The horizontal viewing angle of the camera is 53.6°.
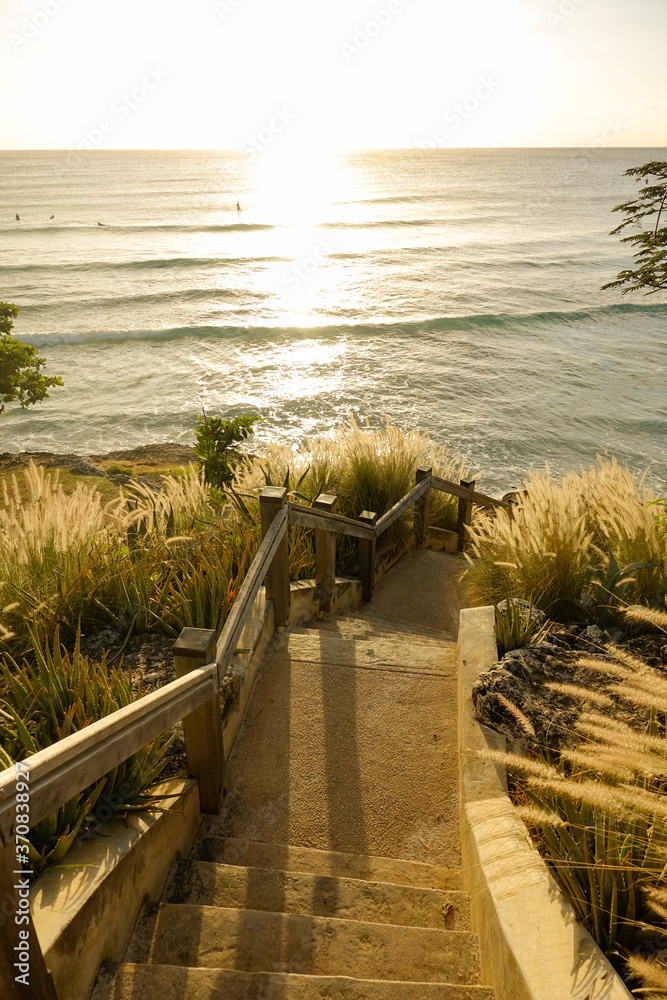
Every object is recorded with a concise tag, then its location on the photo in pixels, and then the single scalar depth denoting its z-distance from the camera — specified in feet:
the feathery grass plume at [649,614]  7.78
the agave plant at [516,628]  13.41
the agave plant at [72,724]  7.82
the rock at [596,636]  13.05
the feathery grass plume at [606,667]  7.36
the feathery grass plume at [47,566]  12.87
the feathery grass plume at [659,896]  5.30
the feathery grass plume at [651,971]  5.11
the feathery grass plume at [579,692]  7.45
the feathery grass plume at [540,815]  6.91
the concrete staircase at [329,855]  7.75
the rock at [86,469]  39.09
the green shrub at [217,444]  25.05
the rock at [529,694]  10.80
